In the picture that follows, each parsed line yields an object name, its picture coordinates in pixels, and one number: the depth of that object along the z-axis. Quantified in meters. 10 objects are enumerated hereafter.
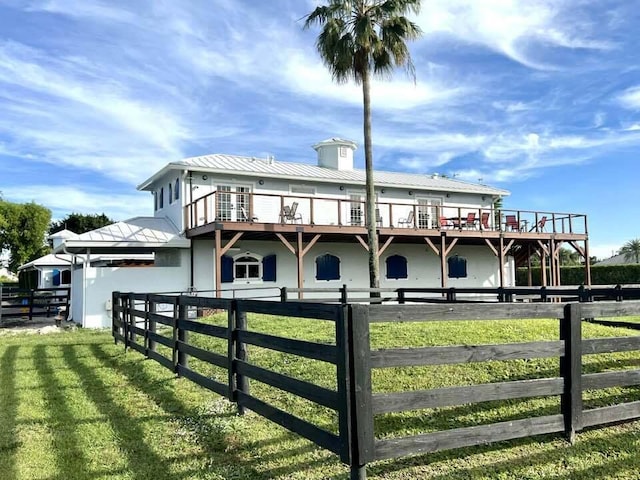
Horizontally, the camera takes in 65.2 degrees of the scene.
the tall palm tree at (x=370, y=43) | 16.12
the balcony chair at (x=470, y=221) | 21.32
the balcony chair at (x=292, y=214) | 17.81
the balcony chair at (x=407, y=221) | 21.52
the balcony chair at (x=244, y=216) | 18.15
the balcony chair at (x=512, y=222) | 22.25
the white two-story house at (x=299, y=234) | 16.75
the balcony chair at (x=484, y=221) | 21.72
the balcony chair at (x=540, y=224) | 22.95
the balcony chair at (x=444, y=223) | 21.27
